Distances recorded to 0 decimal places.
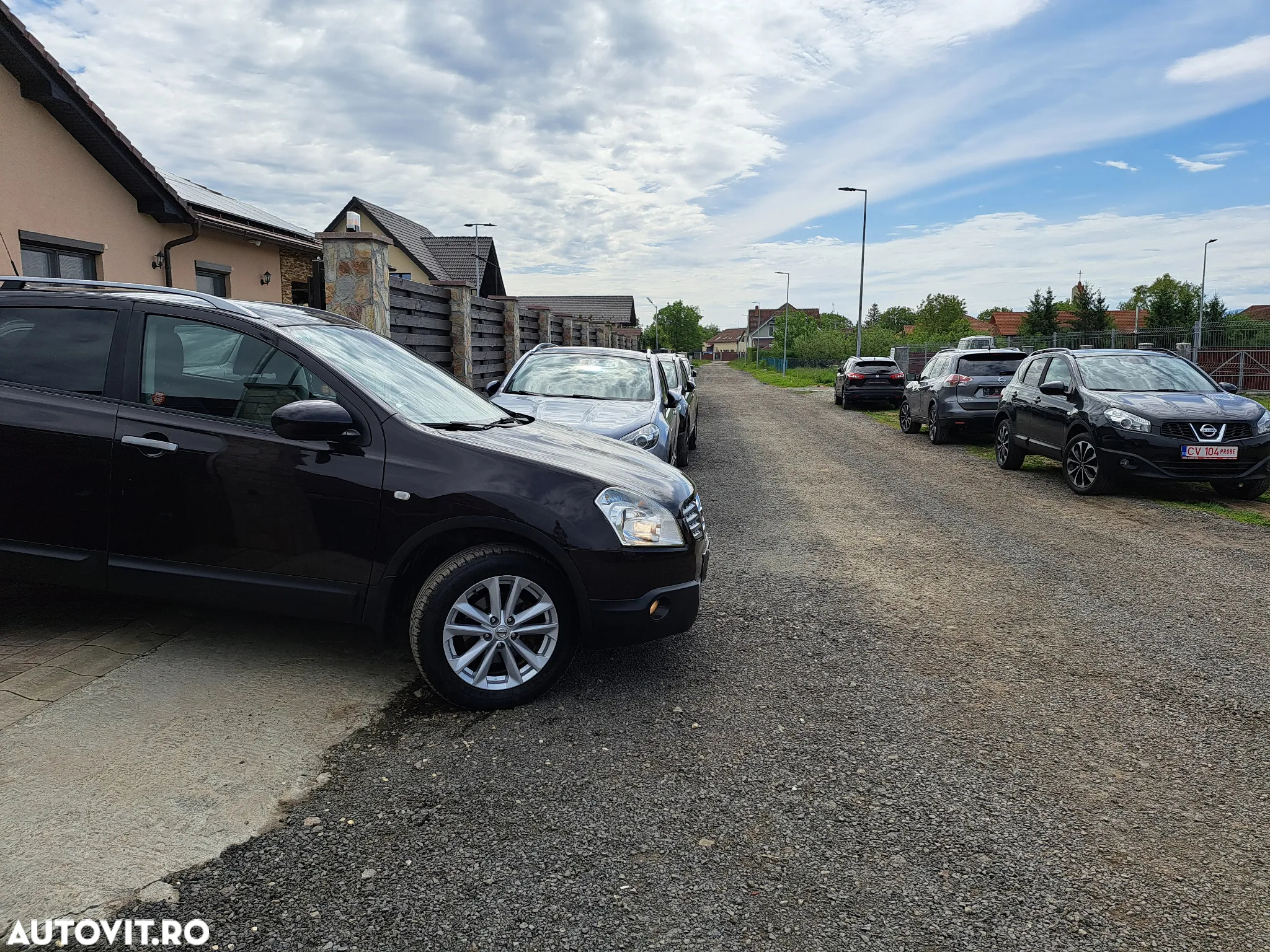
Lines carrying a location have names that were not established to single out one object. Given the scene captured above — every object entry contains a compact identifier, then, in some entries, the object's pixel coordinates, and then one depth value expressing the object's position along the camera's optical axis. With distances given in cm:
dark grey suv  1545
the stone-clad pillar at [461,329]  1266
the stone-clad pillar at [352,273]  909
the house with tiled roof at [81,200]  1073
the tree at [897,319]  12081
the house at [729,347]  18032
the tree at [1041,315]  5438
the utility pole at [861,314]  3841
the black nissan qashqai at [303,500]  373
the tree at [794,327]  11231
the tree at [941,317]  9644
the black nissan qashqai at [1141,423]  916
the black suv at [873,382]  2575
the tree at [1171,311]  5138
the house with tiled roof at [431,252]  3794
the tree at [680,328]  13788
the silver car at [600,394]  803
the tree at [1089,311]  5397
